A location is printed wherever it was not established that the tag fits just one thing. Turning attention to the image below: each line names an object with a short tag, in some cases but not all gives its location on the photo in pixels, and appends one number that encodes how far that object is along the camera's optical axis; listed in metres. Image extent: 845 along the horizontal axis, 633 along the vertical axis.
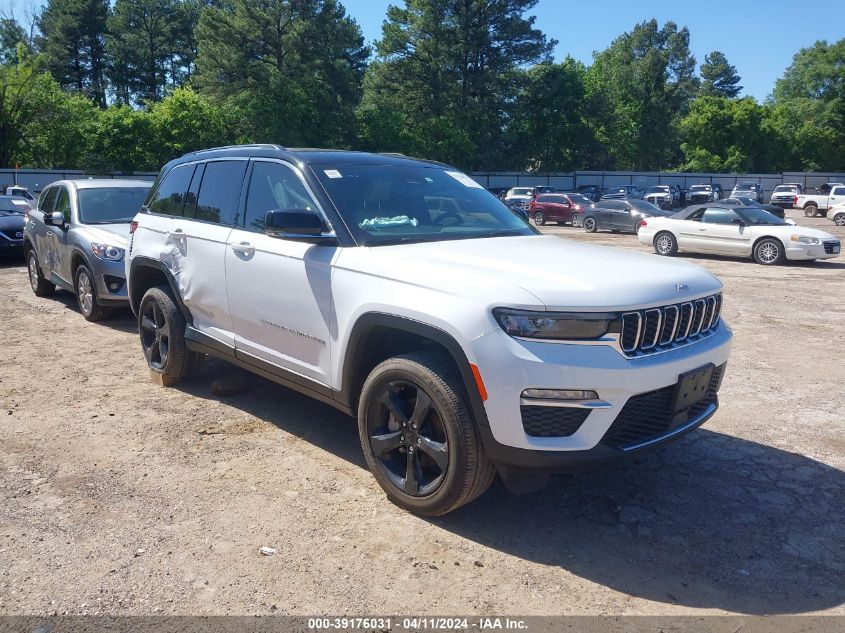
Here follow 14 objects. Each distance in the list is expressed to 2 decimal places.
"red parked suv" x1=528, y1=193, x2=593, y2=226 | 31.77
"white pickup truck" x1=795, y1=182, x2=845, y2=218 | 39.42
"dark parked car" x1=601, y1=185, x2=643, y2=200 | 43.48
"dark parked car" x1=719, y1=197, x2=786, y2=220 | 29.72
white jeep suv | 3.32
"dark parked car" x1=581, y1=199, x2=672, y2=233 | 27.36
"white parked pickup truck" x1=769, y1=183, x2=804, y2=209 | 47.19
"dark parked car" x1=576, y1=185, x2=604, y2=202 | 49.31
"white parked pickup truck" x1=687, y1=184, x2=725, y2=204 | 46.34
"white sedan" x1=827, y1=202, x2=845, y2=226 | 33.66
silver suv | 8.45
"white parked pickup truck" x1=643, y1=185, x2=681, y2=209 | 39.97
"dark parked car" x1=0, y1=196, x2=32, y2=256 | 14.59
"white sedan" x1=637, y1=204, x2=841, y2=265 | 16.59
